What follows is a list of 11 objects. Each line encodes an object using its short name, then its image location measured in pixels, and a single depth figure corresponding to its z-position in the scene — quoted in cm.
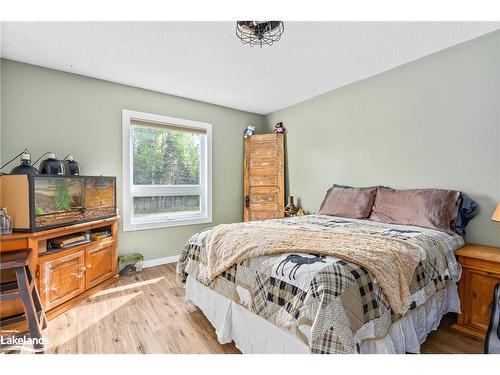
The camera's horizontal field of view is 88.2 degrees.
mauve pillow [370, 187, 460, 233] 225
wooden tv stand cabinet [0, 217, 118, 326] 200
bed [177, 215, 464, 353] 121
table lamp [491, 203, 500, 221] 175
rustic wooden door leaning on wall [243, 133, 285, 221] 422
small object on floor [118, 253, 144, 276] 321
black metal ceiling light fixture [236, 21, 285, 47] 172
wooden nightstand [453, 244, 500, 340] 184
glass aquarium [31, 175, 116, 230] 215
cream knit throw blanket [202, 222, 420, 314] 139
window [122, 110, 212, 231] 338
